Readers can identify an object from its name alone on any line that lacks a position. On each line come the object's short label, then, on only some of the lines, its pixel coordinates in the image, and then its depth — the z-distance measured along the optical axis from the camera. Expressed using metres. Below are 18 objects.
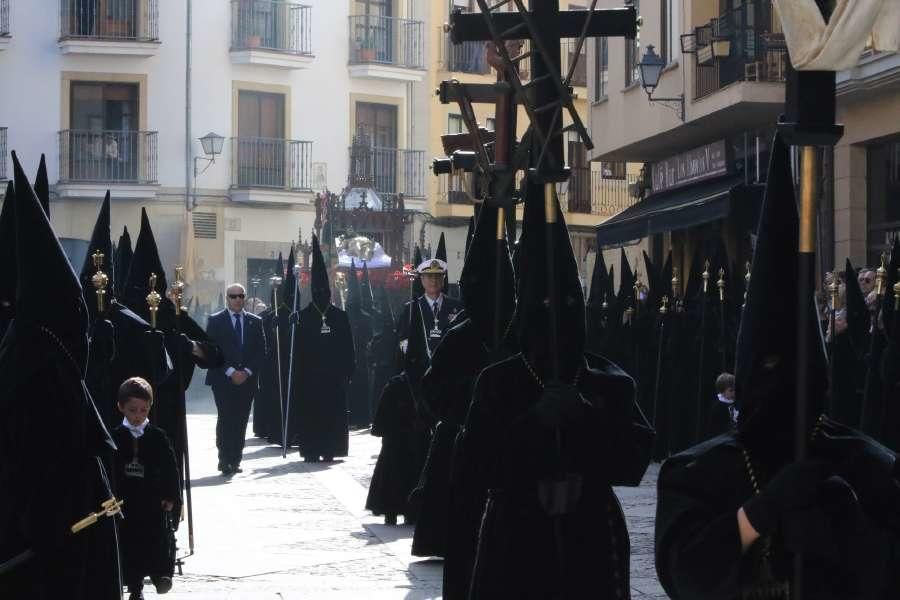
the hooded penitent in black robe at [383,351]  23.89
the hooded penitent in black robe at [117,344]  11.34
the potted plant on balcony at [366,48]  45.38
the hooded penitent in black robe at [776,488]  4.61
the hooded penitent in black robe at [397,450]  14.09
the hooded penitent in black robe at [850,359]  12.34
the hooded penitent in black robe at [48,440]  6.91
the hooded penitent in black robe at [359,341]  26.31
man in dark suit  18.56
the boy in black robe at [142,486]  9.34
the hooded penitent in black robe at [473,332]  8.77
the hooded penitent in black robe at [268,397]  22.55
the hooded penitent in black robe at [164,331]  12.12
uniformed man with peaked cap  14.88
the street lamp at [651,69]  26.20
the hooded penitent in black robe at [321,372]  20.45
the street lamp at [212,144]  41.50
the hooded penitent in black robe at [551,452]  6.59
